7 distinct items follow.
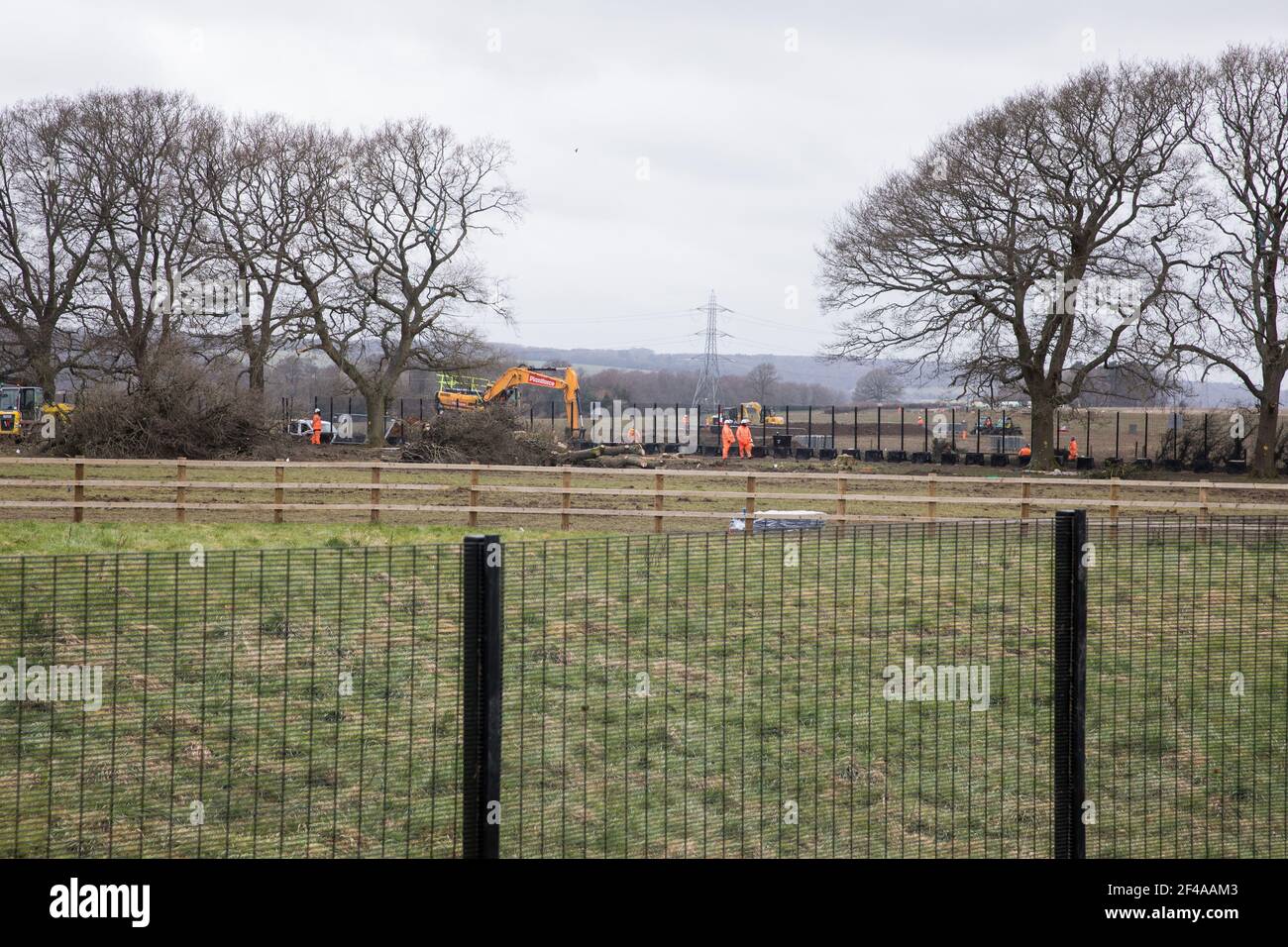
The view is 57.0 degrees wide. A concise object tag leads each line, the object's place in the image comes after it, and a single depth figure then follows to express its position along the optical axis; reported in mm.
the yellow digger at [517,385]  44594
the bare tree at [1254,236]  35156
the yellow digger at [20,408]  41841
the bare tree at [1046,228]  35750
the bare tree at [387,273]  44812
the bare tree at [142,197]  45500
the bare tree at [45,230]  45188
